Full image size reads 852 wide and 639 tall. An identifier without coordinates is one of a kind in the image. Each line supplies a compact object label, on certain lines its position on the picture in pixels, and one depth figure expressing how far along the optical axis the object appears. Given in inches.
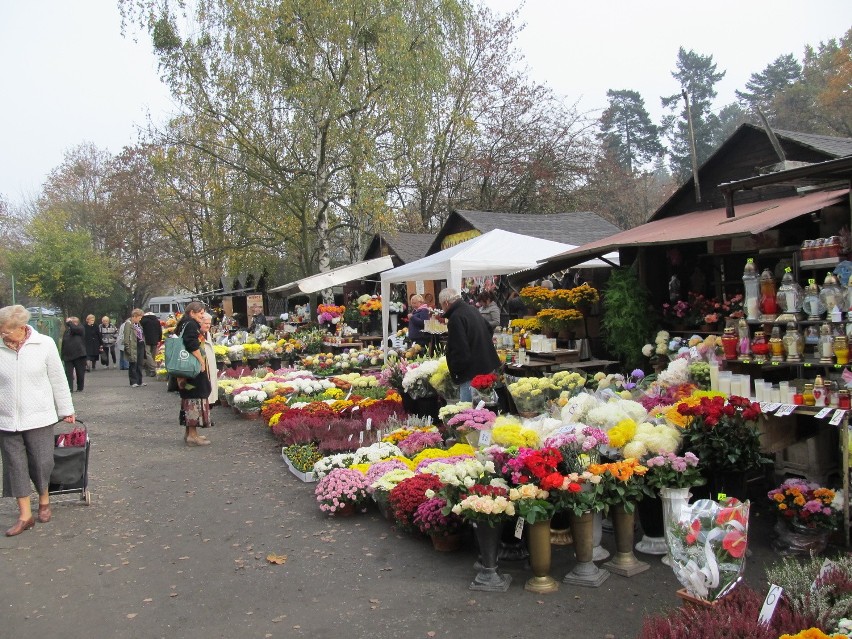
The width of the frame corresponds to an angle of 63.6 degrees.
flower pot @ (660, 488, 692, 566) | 178.2
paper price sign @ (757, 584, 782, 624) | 106.4
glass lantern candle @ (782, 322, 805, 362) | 242.7
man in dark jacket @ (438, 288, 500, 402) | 320.2
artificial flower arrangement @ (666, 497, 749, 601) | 124.1
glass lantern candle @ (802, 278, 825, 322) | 240.5
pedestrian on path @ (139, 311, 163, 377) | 750.5
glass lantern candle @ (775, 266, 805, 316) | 249.1
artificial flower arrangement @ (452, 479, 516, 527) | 172.9
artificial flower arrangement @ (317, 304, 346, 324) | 786.8
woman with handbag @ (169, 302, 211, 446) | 367.6
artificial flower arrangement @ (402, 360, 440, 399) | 363.4
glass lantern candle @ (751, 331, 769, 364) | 252.2
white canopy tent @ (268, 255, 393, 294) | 826.2
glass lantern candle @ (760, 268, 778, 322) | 256.4
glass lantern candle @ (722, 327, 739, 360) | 263.9
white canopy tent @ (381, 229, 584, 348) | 465.7
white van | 1874.5
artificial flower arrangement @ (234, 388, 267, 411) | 470.9
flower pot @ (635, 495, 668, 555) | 193.0
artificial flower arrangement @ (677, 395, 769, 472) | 187.0
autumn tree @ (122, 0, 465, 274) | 832.3
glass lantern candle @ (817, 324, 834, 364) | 230.2
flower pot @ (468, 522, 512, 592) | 176.7
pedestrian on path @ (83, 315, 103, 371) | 830.2
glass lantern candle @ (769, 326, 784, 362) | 247.9
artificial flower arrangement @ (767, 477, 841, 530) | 183.8
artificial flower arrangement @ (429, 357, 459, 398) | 345.7
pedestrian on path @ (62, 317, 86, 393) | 623.8
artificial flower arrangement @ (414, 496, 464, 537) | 199.5
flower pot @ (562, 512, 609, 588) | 176.7
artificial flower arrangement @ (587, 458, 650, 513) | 177.1
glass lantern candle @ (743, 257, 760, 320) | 262.7
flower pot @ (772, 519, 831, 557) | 185.0
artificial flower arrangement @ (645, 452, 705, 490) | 177.9
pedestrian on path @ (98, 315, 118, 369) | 997.2
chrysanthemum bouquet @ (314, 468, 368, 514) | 243.4
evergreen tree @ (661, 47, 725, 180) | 1998.0
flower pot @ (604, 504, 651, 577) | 181.6
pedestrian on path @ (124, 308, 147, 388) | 717.9
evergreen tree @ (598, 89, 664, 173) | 2128.4
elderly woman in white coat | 236.2
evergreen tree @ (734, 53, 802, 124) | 2080.5
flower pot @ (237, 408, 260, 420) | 474.0
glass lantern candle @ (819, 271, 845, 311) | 233.5
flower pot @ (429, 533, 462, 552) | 203.6
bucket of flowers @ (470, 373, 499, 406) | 297.4
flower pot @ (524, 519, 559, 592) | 174.1
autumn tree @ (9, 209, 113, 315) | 1429.6
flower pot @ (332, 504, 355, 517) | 247.3
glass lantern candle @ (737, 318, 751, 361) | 260.5
